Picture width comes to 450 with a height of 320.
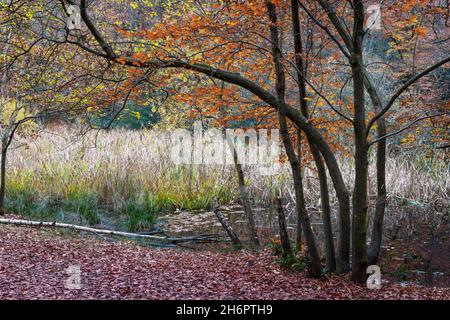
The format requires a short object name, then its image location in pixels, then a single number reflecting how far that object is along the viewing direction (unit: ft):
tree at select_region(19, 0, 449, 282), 16.15
